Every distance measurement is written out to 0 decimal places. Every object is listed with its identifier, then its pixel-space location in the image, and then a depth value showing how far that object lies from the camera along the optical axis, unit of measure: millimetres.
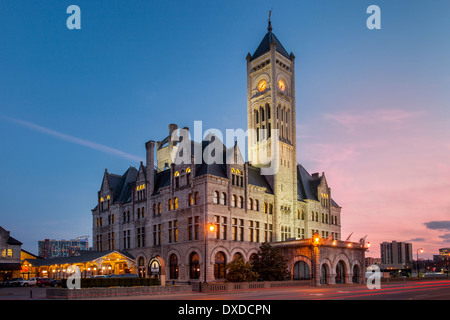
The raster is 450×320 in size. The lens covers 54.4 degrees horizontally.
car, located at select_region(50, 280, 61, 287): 58631
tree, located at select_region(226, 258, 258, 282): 48406
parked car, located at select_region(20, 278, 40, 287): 63031
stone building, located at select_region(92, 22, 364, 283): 57656
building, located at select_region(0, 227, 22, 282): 75875
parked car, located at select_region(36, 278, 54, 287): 60288
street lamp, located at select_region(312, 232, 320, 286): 55344
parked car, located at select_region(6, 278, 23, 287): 62338
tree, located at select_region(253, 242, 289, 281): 55188
